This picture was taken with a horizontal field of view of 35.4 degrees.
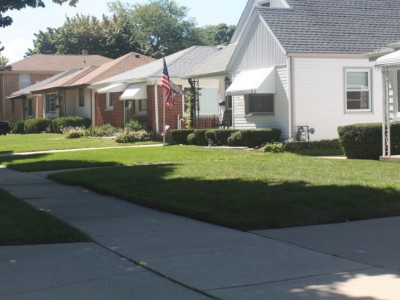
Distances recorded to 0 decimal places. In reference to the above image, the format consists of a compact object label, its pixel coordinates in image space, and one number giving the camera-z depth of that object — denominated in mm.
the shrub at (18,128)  44875
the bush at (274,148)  19547
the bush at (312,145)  19766
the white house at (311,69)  20266
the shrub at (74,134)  32812
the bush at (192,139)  24244
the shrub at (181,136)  24969
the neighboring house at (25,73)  57312
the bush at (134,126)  29859
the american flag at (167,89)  22609
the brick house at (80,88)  39062
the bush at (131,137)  27672
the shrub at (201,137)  23719
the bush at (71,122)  38219
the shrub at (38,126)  42125
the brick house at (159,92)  29406
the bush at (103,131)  31578
